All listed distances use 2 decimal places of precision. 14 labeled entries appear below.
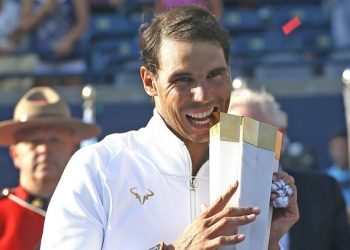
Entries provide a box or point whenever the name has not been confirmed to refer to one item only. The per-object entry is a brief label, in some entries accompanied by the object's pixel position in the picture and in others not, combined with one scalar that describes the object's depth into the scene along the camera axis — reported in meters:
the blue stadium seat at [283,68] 16.69
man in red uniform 7.43
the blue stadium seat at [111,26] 18.12
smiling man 4.30
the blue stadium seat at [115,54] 17.41
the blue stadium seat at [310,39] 17.82
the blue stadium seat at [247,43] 17.55
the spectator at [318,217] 7.03
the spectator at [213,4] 16.16
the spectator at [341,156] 12.66
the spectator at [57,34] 16.94
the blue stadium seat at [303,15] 17.95
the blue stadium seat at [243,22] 17.87
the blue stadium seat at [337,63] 16.34
